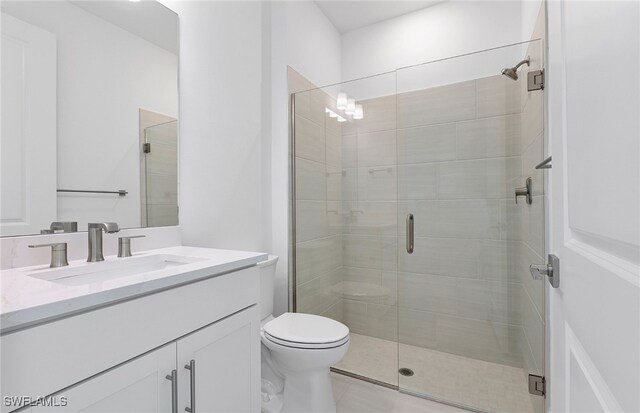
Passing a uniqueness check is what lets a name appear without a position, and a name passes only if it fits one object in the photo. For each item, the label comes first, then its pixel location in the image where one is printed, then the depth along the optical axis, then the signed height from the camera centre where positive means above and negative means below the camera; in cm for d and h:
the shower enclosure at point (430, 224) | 174 -12
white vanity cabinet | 71 -41
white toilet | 146 -73
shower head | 176 +75
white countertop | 69 -22
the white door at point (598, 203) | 32 +0
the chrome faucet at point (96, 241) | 130 -14
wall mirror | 119 +42
